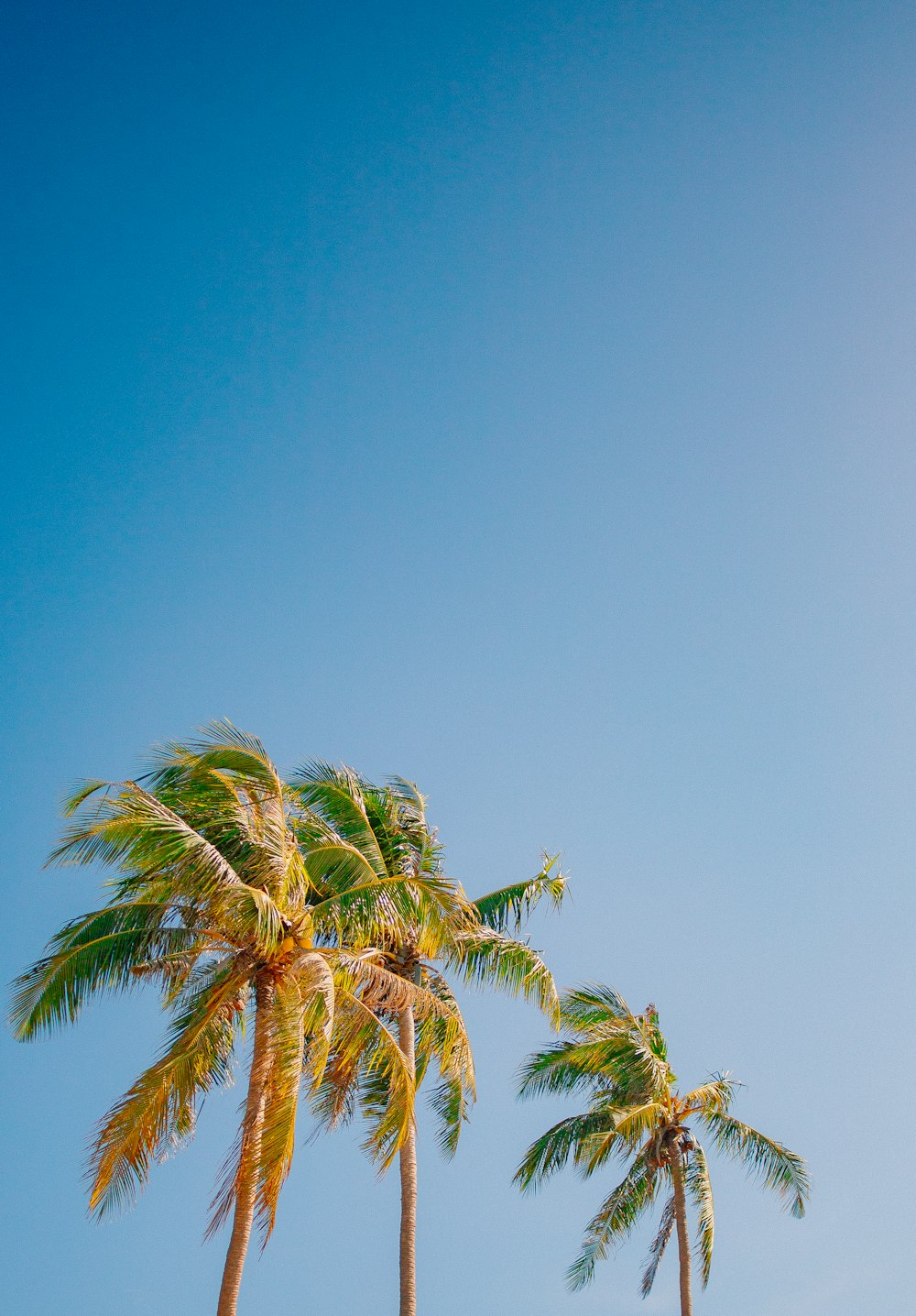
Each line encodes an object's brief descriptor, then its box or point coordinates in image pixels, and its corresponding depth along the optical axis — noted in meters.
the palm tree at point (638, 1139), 22.30
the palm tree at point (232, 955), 13.94
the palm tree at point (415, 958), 17.88
